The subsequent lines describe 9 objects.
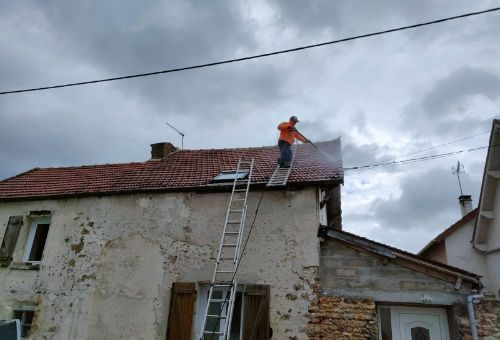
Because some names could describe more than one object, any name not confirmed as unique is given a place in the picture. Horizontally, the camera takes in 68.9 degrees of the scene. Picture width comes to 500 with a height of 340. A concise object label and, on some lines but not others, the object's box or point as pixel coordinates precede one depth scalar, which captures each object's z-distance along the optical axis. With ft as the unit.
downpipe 19.86
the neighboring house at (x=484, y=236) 31.89
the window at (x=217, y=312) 22.62
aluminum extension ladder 23.40
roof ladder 25.26
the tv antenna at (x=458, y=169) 47.97
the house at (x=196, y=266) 21.86
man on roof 29.84
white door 21.50
